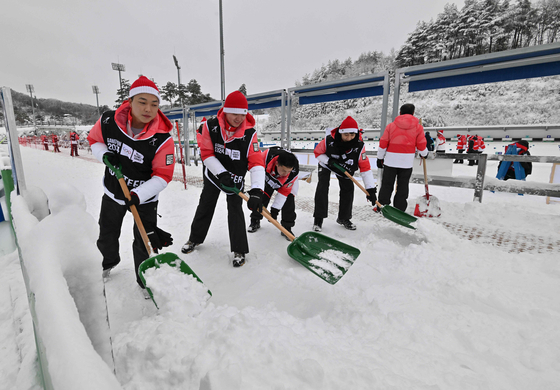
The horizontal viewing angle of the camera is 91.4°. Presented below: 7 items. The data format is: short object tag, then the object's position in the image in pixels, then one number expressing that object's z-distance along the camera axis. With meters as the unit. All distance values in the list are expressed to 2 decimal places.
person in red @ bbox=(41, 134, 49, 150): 21.96
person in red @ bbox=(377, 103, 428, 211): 4.08
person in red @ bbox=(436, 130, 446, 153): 12.12
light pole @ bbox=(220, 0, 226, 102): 10.24
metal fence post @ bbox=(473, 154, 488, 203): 4.51
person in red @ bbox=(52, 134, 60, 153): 19.34
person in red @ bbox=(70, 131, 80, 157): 16.33
